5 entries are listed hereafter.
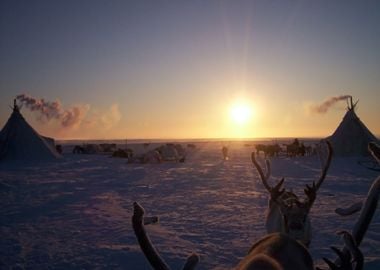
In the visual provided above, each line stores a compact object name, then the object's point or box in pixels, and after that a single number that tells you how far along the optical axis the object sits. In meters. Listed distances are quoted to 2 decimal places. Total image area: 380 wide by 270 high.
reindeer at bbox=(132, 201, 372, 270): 2.03
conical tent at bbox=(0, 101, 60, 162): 33.36
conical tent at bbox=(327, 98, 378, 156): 35.72
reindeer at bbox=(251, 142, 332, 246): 4.58
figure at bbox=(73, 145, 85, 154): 56.80
